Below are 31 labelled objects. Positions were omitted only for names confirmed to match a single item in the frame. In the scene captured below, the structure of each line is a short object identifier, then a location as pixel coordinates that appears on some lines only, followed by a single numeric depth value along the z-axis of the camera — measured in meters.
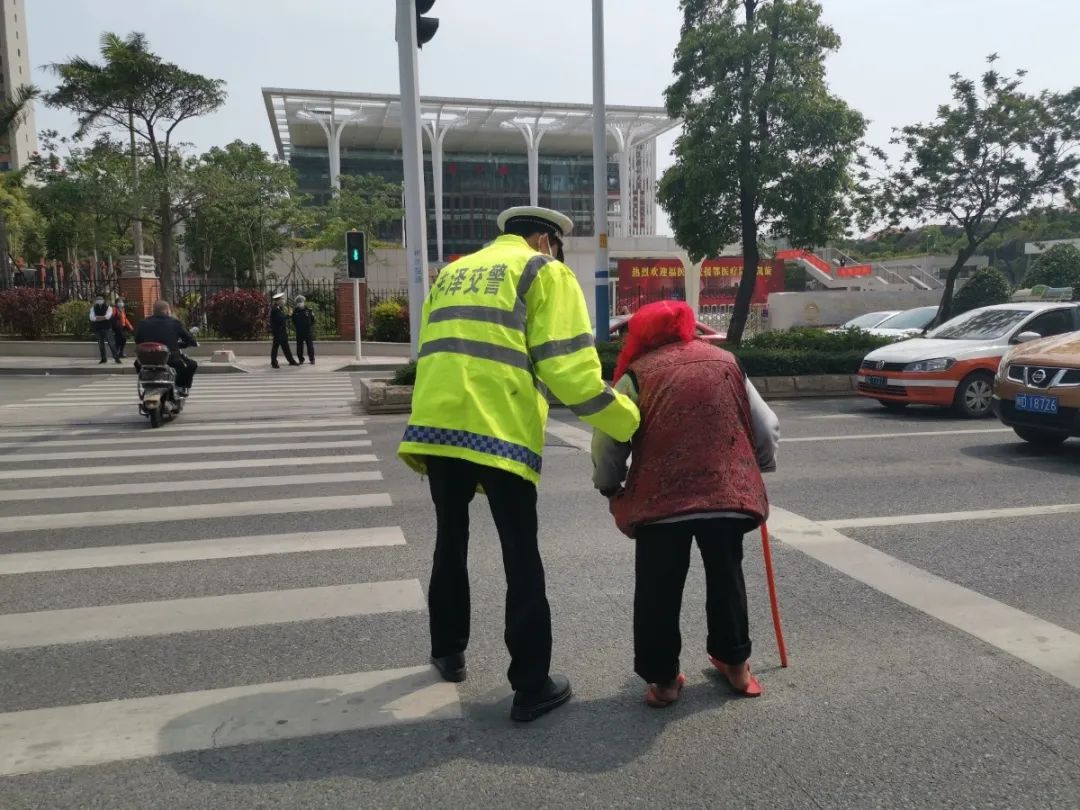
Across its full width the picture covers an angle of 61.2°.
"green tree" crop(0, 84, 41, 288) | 30.36
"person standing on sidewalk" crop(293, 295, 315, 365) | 21.88
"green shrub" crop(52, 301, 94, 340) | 25.03
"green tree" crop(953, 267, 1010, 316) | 22.41
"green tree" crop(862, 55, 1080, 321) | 17.12
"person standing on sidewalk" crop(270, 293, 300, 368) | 21.23
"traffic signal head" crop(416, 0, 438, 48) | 12.61
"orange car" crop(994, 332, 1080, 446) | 8.16
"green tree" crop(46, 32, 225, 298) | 28.75
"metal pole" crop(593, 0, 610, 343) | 16.22
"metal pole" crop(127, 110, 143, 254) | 29.11
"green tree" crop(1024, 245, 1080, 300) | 26.25
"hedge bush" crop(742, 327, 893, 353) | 15.37
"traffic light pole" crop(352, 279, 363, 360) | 21.31
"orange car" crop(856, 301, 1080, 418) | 11.44
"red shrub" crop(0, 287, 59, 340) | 24.84
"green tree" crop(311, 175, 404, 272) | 40.50
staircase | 49.47
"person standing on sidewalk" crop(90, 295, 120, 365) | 21.06
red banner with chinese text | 44.28
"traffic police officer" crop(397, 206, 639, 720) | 3.13
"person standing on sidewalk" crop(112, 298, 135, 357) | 21.73
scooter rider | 11.84
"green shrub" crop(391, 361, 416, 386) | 13.40
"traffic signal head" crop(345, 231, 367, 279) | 20.36
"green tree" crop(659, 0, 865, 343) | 15.64
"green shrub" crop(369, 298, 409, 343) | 26.59
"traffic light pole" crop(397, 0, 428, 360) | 13.87
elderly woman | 3.20
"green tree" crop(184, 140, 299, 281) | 29.94
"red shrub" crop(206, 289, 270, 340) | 25.47
